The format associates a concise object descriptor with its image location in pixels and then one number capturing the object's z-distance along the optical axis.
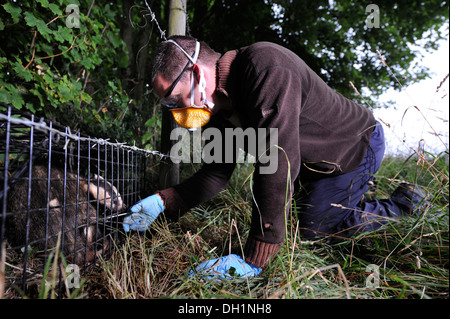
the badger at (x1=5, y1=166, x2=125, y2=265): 1.63
